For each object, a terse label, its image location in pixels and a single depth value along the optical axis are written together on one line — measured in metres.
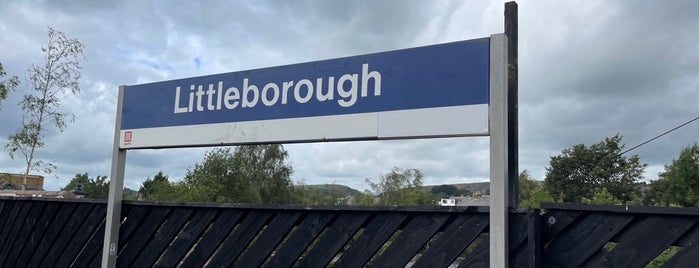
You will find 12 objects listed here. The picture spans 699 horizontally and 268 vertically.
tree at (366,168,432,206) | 62.50
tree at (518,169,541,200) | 73.49
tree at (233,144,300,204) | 59.88
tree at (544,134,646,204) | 67.50
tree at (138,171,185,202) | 40.34
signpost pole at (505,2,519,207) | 3.23
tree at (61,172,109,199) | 62.66
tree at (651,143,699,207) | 49.84
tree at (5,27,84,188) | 13.34
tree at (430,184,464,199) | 82.70
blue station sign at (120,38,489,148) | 3.38
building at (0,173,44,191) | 15.48
